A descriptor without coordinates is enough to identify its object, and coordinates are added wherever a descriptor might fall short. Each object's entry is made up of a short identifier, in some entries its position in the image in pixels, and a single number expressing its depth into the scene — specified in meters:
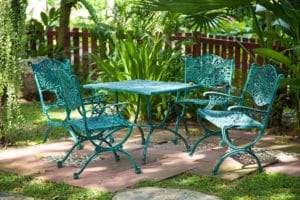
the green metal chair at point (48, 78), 6.48
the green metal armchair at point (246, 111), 5.25
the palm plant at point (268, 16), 5.76
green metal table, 5.47
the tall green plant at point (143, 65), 7.70
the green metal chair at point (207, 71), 6.59
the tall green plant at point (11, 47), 5.84
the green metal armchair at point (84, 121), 5.04
